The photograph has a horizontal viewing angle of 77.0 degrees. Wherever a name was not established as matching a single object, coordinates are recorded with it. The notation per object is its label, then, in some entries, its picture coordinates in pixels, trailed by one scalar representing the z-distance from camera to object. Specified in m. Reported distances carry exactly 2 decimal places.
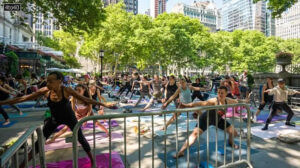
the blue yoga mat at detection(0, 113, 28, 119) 8.05
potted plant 12.10
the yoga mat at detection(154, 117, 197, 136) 5.72
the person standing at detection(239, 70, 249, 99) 11.25
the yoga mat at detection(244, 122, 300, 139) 5.36
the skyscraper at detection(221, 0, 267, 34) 142.25
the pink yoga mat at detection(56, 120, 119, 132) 6.23
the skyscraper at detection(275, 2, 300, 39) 115.19
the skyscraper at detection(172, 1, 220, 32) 131.07
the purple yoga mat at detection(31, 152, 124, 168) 3.50
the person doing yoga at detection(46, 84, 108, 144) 5.09
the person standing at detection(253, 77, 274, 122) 7.16
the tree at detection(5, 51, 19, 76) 17.31
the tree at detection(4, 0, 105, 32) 9.25
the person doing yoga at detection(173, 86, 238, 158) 3.62
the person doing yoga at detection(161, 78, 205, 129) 6.36
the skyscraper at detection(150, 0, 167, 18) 196.90
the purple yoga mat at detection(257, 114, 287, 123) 7.27
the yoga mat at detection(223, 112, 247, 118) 7.60
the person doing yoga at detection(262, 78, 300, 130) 5.89
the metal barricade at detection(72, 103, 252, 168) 2.18
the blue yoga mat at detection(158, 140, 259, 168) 3.62
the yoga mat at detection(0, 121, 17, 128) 6.33
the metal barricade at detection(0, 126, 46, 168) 1.51
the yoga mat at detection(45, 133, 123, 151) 4.43
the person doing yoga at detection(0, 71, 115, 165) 3.25
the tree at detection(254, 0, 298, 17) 10.78
